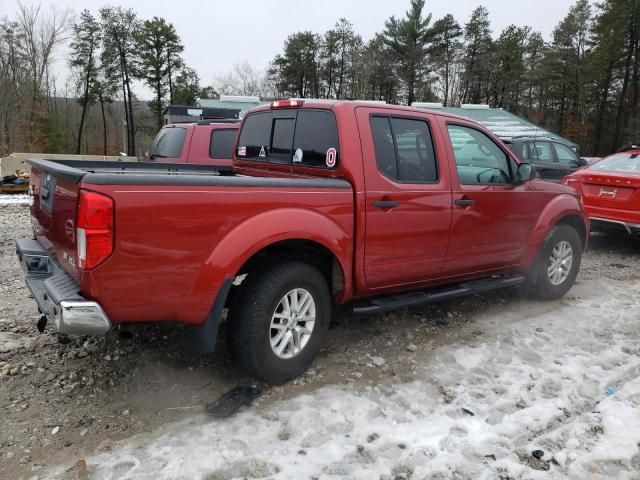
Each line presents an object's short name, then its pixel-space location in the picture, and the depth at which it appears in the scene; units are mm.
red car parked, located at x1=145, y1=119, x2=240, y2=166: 6867
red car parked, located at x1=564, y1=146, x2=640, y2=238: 7238
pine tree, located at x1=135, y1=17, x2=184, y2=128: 41500
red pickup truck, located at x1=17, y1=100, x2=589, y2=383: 2545
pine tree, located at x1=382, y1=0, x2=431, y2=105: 42281
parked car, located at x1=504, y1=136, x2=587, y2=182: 10414
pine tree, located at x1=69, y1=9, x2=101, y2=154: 41594
